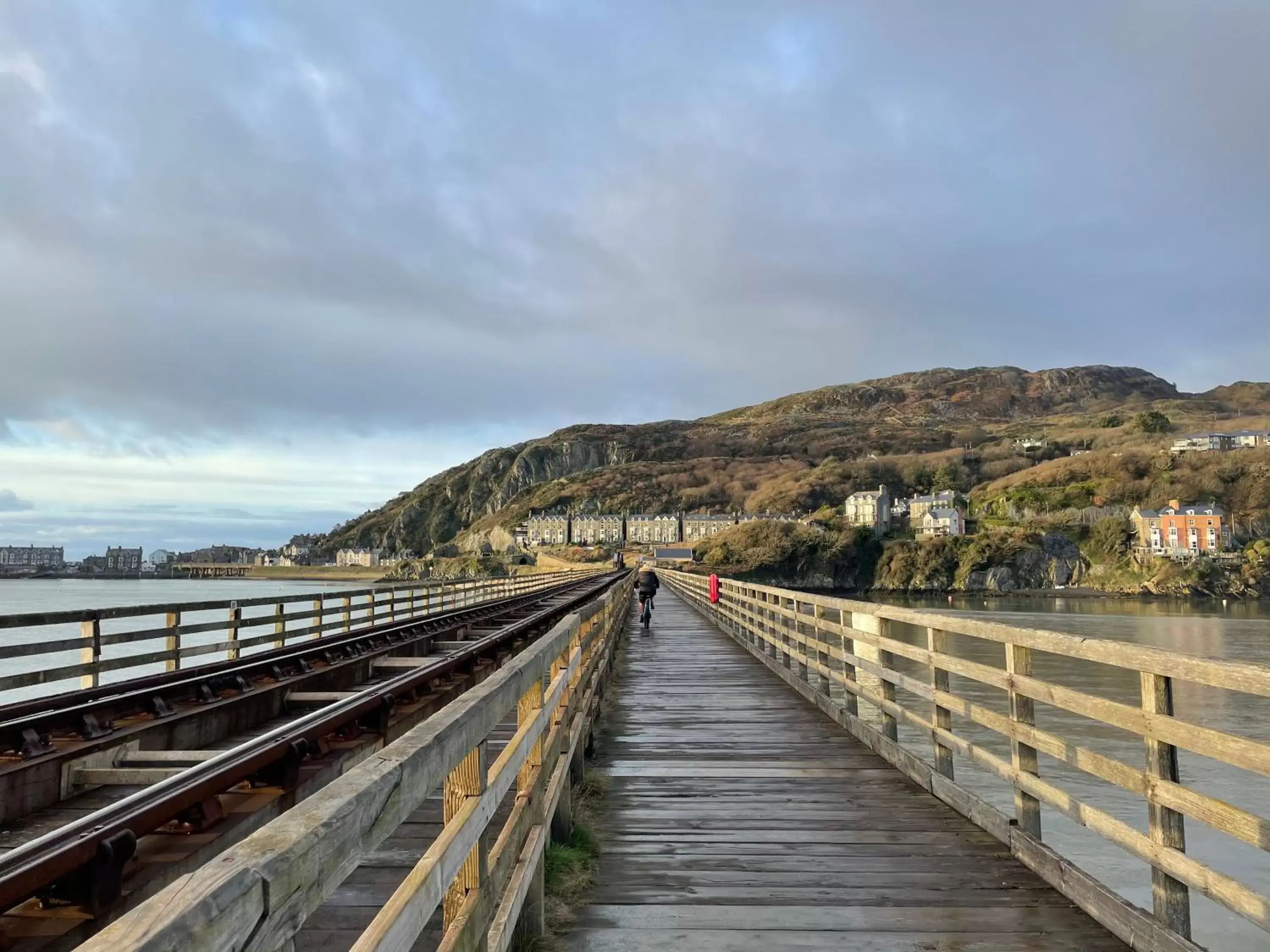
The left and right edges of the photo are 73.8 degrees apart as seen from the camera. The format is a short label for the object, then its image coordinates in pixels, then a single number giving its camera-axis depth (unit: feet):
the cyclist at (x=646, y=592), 66.28
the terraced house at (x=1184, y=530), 399.24
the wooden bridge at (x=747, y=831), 4.92
